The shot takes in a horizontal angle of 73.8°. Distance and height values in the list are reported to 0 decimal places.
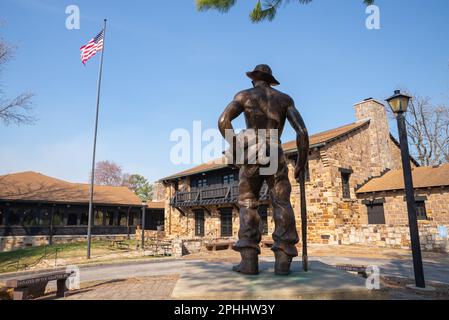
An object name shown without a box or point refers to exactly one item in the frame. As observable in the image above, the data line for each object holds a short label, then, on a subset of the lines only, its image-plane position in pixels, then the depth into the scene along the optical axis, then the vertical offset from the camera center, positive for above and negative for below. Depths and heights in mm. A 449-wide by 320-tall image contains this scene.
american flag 15883 +8939
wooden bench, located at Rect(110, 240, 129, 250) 19633 -2069
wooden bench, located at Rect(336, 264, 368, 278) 6184 -1142
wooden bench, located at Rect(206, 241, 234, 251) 15858 -1665
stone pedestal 2873 -752
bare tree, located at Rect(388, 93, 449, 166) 25875 +6372
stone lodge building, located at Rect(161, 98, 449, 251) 14922 +1123
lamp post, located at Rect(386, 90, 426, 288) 5637 +724
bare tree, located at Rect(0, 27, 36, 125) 17688 +6336
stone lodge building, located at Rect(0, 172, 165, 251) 21906 +300
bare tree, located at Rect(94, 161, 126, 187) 45906 +6240
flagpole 14726 +4405
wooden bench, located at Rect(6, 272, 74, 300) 5242 -1288
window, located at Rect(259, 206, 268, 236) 18938 -211
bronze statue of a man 3879 +538
